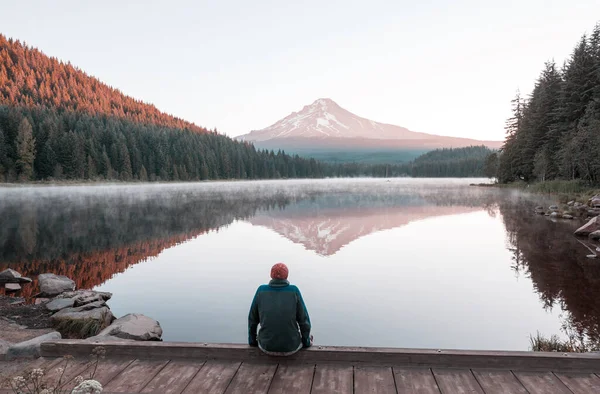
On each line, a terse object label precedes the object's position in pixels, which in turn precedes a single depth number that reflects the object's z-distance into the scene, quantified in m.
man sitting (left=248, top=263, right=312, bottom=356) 5.58
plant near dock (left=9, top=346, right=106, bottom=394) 3.31
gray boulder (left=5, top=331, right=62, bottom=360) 6.23
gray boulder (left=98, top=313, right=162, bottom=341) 8.69
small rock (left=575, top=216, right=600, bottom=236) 21.52
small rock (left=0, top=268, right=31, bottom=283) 14.16
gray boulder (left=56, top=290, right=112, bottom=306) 11.30
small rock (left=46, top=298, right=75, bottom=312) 10.92
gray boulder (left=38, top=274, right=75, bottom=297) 12.71
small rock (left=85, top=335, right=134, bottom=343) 7.29
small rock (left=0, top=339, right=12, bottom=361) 6.34
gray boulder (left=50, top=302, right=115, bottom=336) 9.71
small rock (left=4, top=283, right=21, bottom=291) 13.27
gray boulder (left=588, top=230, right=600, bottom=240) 20.23
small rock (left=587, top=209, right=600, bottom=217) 29.35
